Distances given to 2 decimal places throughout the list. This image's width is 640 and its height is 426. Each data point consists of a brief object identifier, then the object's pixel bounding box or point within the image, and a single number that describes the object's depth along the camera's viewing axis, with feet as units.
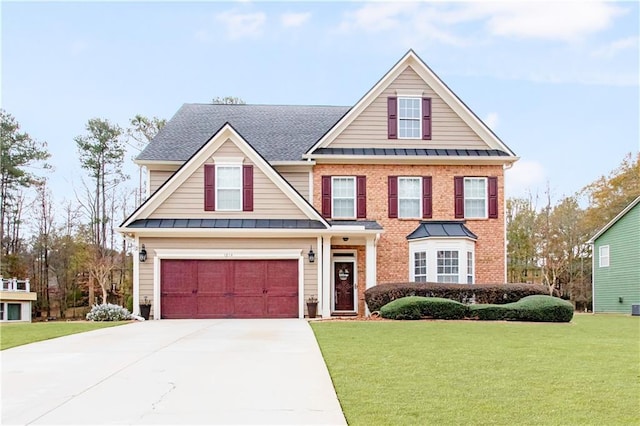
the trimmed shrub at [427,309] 64.59
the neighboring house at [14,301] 113.65
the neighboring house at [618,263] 97.25
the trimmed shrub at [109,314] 68.90
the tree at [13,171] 131.85
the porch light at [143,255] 71.46
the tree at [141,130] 141.79
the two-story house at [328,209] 72.33
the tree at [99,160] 139.33
